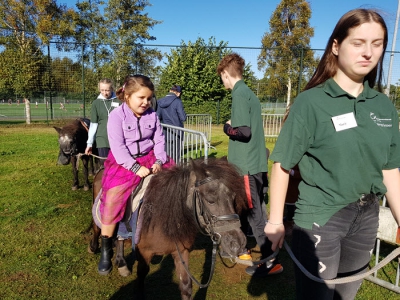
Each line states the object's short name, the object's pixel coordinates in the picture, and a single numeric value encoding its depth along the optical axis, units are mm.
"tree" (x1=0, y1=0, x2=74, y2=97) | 15789
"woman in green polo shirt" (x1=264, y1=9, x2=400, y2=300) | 1500
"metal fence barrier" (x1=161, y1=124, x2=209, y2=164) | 6023
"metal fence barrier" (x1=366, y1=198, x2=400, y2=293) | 3131
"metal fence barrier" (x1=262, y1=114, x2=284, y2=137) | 13359
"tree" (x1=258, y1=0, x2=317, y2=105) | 15484
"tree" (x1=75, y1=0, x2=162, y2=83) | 15070
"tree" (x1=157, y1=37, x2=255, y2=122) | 19508
